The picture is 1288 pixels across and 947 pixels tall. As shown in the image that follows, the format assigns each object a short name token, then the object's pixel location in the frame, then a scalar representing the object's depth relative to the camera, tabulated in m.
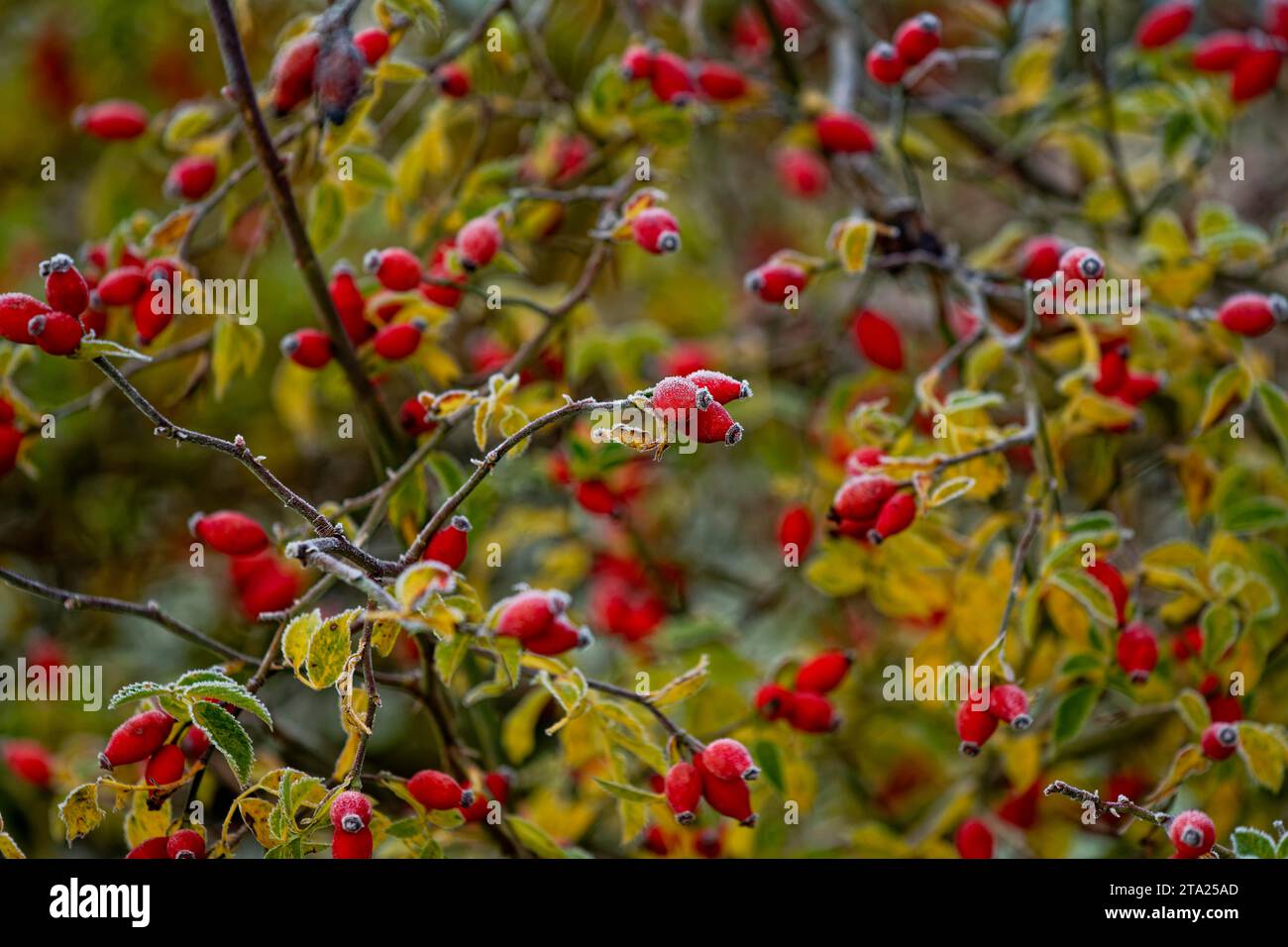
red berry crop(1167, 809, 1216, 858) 1.25
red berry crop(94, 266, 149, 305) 1.33
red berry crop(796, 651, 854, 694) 1.35
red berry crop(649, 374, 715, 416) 1.23
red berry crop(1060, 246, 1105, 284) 1.30
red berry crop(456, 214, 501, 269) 1.33
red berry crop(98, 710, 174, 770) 1.26
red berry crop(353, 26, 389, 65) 1.34
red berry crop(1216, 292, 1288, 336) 1.34
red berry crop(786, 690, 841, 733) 1.35
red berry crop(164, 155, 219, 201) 1.37
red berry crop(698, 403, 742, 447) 1.24
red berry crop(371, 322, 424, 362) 1.34
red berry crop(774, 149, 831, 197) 1.60
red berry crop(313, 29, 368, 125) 1.29
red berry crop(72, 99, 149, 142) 1.43
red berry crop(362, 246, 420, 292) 1.33
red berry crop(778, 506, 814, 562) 1.44
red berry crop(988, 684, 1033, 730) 1.28
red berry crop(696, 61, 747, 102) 1.44
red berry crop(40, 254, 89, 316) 1.26
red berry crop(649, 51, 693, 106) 1.39
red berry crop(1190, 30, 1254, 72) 1.46
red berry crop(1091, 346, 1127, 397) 1.35
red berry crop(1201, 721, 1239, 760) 1.30
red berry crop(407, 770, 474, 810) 1.27
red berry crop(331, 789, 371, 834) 1.24
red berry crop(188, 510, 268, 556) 1.31
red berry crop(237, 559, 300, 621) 1.41
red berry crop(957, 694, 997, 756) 1.28
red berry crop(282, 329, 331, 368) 1.33
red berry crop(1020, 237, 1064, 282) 1.38
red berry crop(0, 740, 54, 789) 1.40
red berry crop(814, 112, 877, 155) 1.41
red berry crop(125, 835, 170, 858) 1.26
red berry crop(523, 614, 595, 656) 1.23
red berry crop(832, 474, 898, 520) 1.31
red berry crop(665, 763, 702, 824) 1.27
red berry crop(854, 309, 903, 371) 1.43
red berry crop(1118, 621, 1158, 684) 1.32
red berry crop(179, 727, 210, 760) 1.28
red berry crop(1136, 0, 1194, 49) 1.46
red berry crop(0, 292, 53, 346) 1.26
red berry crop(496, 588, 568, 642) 1.22
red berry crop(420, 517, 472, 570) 1.27
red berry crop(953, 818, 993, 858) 1.36
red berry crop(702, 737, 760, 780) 1.27
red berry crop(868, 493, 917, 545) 1.31
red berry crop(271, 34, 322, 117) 1.30
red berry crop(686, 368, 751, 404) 1.24
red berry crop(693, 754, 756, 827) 1.28
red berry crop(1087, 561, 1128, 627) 1.32
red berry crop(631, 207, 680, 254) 1.31
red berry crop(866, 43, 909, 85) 1.37
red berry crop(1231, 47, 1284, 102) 1.45
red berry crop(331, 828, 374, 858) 1.25
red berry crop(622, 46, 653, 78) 1.38
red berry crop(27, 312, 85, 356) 1.25
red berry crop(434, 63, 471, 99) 1.40
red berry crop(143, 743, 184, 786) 1.27
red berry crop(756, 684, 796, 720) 1.35
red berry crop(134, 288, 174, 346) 1.33
